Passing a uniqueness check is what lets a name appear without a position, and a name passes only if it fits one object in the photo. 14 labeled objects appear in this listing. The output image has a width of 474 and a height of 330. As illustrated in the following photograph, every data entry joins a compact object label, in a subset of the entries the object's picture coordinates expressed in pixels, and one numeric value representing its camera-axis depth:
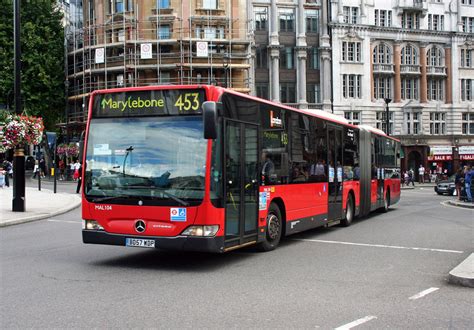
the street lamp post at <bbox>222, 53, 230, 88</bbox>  52.91
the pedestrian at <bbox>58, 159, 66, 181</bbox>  54.82
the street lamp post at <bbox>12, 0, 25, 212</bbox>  18.77
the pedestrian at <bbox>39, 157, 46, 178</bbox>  54.53
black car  38.24
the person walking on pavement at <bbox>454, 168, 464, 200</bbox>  32.34
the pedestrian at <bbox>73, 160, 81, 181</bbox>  39.98
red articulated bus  9.23
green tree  54.78
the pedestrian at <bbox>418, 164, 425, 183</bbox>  61.31
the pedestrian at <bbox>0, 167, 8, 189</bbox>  35.04
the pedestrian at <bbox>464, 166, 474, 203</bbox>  26.68
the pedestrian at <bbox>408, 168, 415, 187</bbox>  55.33
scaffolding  55.22
